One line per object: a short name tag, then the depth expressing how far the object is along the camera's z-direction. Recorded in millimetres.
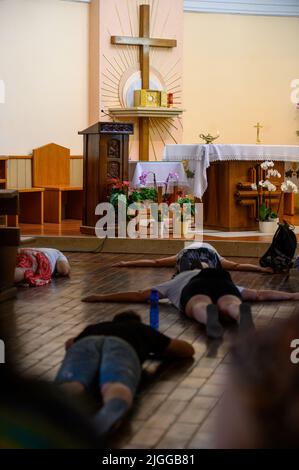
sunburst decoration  11461
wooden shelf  11305
